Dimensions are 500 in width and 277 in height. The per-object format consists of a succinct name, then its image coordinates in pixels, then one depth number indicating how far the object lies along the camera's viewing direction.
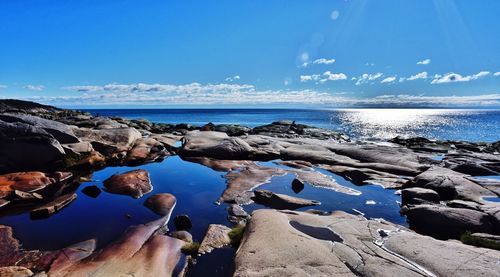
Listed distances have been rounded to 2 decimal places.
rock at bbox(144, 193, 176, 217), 16.11
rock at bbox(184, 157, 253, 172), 26.72
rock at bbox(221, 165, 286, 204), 18.69
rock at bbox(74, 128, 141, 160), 28.03
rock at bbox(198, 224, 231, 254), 11.97
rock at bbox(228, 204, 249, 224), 15.17
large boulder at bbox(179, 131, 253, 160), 30.48
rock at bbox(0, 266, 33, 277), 9.70
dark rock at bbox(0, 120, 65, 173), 21.28
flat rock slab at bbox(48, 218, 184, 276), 10.12
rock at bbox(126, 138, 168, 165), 28.39
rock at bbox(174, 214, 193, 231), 14.18
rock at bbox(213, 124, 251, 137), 51.10
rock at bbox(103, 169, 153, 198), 19.11
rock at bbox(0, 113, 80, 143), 23.44
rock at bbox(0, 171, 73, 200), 17.81
